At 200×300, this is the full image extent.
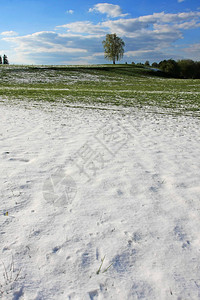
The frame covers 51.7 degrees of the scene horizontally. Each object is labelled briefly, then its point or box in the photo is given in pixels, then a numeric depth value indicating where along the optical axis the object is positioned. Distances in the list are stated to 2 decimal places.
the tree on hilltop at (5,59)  111.54
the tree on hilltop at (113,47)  81.25
